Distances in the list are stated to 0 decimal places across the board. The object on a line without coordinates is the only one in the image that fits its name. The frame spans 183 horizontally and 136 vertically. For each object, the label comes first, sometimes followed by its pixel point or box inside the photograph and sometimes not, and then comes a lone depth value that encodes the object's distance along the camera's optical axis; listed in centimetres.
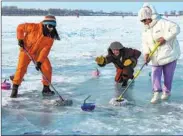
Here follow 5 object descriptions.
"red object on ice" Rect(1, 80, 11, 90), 748
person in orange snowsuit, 698
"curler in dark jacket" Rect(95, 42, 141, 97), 771
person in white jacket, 671
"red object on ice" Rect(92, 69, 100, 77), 890
